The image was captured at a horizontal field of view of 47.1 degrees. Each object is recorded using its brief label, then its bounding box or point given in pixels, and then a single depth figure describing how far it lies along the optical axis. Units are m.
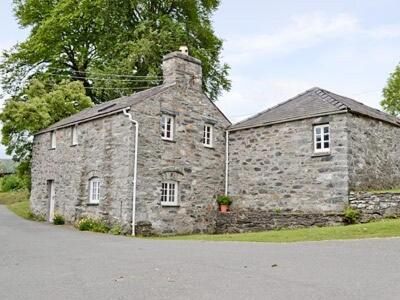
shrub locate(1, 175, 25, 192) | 43.01
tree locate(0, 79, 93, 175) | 26.69
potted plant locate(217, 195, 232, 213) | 21.47
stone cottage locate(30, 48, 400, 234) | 18.22
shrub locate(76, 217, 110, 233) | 18.89
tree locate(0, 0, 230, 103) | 29.34
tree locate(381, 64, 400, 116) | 40.25
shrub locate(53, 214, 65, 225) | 22.20
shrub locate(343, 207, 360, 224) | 16.91
